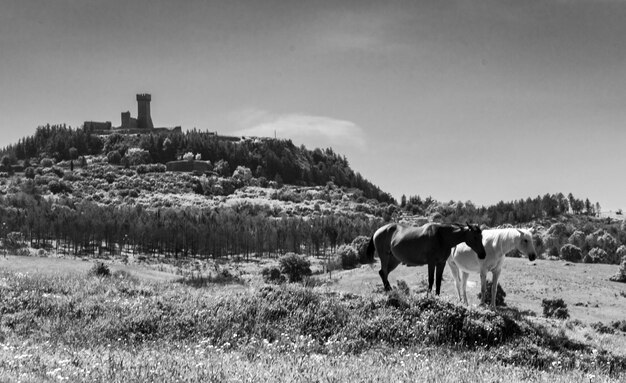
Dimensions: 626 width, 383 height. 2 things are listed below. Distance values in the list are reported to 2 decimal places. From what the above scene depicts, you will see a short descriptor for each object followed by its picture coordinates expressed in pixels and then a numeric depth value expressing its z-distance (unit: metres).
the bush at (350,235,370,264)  152.66
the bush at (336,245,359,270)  150.99
